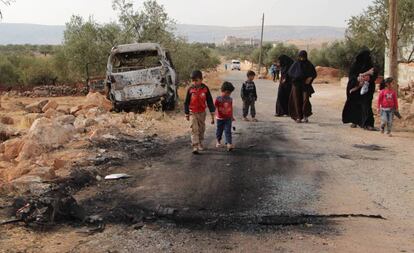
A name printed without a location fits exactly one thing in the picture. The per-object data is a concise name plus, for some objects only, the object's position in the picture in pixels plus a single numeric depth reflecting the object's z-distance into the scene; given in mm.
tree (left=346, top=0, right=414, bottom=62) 21828
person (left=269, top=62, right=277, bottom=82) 44169
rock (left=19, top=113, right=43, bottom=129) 16159
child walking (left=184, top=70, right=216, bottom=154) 9297
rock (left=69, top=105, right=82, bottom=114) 18156
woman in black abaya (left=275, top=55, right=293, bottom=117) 14320
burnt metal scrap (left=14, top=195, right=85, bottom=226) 5594
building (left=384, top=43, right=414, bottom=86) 22812
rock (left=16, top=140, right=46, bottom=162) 9523
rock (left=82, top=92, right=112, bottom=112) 17828
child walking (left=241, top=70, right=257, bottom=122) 13781
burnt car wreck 15438
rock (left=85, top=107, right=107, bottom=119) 15655
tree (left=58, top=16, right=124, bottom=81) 26205
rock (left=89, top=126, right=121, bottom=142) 10707
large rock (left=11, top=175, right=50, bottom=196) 6797
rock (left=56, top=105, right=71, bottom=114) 18628
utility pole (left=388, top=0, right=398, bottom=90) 14180
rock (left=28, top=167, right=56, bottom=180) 7422
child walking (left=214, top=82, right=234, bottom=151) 9445
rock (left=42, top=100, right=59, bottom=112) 19672
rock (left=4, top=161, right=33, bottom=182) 7816
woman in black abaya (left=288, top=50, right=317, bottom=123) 13258
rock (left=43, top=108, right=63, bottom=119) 17078
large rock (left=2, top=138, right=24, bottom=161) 10133
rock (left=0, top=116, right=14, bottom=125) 17250
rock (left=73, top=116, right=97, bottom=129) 12882
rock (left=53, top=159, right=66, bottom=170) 8234
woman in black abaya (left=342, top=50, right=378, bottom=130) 12348
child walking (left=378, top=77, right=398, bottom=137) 11312
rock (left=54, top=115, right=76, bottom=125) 13373
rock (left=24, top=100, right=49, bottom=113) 20938
